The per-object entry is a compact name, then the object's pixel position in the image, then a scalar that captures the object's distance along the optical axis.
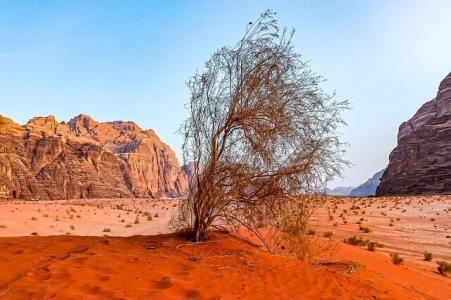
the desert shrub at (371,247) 12.14
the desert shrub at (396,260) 9.83
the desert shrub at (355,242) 13.01
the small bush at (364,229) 16.73
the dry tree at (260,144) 7.88
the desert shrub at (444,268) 9.74
